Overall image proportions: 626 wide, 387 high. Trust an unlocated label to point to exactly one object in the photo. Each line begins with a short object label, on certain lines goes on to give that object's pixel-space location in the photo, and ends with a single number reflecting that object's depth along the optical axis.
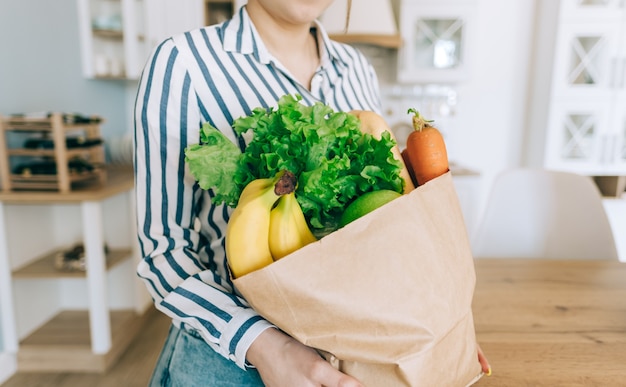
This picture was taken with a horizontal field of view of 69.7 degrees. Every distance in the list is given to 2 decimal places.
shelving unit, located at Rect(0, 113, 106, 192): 1.79
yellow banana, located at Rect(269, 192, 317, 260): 0.47
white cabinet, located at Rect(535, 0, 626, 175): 2.68
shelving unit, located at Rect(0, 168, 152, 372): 1.85
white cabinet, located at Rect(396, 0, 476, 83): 2.88
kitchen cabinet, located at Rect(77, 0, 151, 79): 2.49
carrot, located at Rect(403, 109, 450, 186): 0.56
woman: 0.60
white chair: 1.37
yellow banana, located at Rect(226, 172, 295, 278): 0.46
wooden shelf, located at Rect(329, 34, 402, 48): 2.78
